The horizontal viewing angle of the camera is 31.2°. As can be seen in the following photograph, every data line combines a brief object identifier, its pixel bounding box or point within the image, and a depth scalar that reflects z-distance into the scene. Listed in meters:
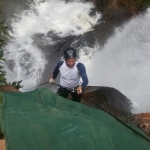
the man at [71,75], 4.57
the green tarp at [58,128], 2.62
